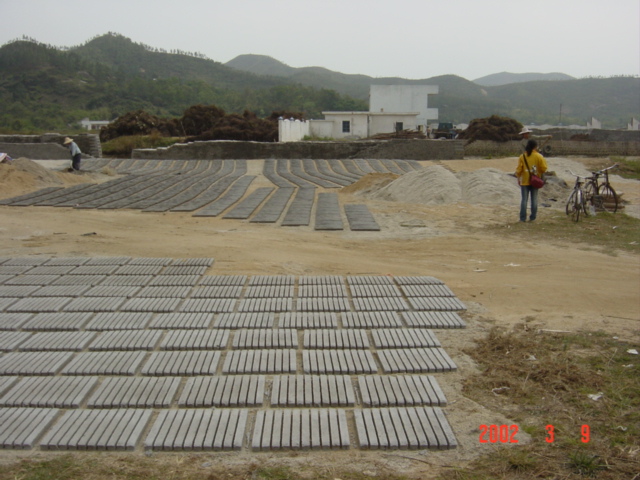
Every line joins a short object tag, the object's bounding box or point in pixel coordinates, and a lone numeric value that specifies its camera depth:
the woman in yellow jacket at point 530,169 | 8.82
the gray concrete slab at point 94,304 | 4.77
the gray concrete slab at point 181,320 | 4.38
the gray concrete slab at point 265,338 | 3.99
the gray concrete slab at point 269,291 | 5.10
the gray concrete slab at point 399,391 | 3.19
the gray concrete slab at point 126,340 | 3.98
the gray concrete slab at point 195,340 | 3.98
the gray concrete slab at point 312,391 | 3.17
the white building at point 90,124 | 47.82
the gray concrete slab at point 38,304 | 4.75
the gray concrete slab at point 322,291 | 5.09
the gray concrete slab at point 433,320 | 4.43
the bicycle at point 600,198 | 9.52
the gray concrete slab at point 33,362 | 3.60
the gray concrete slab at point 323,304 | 4.74
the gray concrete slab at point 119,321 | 4.37
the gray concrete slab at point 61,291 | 5.13
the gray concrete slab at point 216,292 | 5.11
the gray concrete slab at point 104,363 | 3.59
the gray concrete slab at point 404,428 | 2.77
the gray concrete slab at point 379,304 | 4.78
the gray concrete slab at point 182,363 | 3.58
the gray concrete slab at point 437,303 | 4.81
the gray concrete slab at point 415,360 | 3.62
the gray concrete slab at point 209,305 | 4.73
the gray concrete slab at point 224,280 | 5.47
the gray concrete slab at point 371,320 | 4.42
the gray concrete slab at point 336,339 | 4.01
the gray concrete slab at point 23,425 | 2.79
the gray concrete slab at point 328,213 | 8.52
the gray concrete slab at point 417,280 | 5.54
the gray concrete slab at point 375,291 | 5.16
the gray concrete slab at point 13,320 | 4.37
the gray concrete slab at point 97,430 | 2.76
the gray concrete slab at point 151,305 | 4.77
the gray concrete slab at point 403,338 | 4.02
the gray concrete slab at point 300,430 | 2.75
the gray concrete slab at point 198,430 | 2.75
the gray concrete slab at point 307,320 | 4.39
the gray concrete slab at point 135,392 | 3.17
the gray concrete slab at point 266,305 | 4.72
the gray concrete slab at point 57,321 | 4.38
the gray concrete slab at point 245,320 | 4.37
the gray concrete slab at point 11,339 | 3.99
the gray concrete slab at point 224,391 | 3.16
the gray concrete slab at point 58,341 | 3.98
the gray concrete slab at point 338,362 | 3.61
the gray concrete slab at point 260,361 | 3.59
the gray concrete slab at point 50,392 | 3.19
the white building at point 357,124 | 35.12
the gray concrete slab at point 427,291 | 5.17
